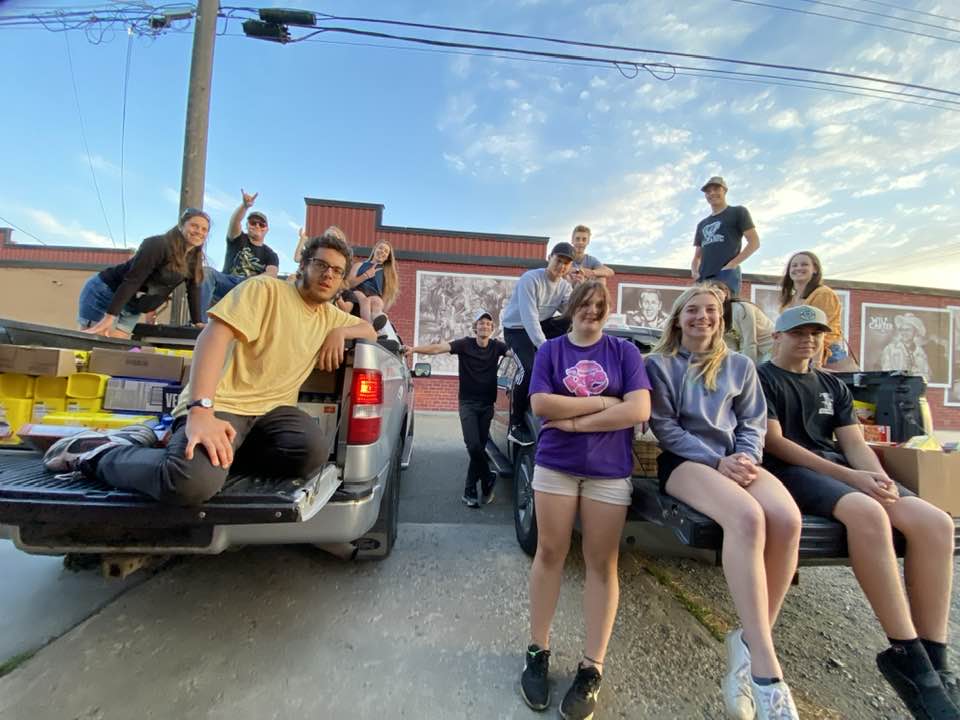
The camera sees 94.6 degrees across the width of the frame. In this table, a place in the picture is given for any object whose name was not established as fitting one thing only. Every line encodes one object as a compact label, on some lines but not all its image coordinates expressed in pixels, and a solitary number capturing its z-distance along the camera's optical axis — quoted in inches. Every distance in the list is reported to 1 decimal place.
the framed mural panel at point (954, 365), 499.2
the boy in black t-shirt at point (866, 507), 70.7
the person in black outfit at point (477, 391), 176.2
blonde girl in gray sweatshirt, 68.0
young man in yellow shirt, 69.2
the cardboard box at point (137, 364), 109.0
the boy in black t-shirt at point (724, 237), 173.0
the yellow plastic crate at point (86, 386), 107.3
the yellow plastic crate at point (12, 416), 101.4
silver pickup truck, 66.9
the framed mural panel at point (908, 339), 498.0
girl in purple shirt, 77.2
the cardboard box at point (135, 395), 109.9
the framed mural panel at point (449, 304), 458.6
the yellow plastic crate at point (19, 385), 103.9
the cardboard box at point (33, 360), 100.0
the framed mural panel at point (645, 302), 475.8
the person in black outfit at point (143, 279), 147.4
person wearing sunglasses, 201.0
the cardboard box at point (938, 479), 87.0
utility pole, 229.6
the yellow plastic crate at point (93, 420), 97.9
